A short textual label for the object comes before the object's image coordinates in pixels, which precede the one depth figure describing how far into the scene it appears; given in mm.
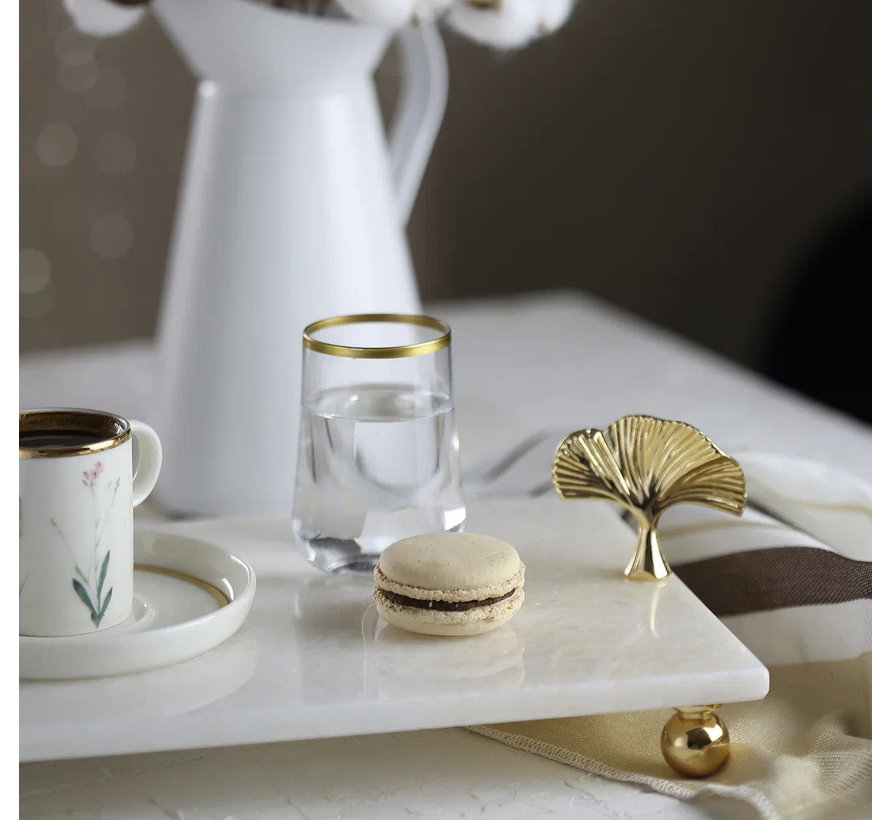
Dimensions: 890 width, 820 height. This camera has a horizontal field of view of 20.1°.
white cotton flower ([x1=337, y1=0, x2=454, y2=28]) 897
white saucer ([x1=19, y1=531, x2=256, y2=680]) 766
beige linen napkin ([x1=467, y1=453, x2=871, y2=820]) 791
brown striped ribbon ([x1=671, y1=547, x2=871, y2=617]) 860
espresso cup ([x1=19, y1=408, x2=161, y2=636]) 781
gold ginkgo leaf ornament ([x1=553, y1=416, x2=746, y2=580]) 844
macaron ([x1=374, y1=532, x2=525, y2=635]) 789
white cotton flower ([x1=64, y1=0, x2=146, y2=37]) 943
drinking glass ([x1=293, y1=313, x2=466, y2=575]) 833
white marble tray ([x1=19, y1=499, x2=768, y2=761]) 750
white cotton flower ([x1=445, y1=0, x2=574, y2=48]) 933
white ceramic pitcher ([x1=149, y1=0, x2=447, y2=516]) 959
